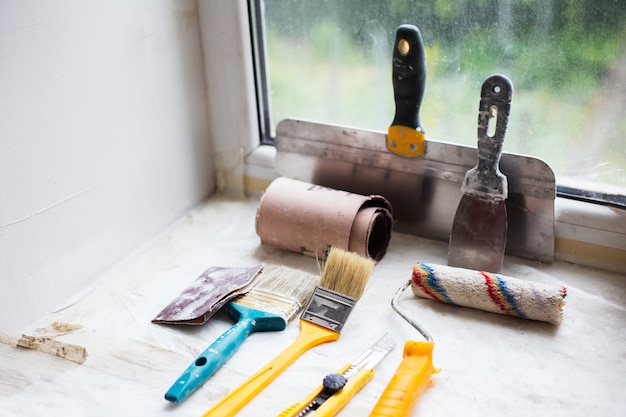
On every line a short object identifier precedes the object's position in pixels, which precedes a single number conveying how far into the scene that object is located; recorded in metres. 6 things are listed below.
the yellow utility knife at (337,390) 0.76
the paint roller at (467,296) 0.81
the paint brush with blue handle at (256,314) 0.81
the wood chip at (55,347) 0.87
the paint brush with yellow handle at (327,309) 0.82
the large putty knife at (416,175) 1.00
